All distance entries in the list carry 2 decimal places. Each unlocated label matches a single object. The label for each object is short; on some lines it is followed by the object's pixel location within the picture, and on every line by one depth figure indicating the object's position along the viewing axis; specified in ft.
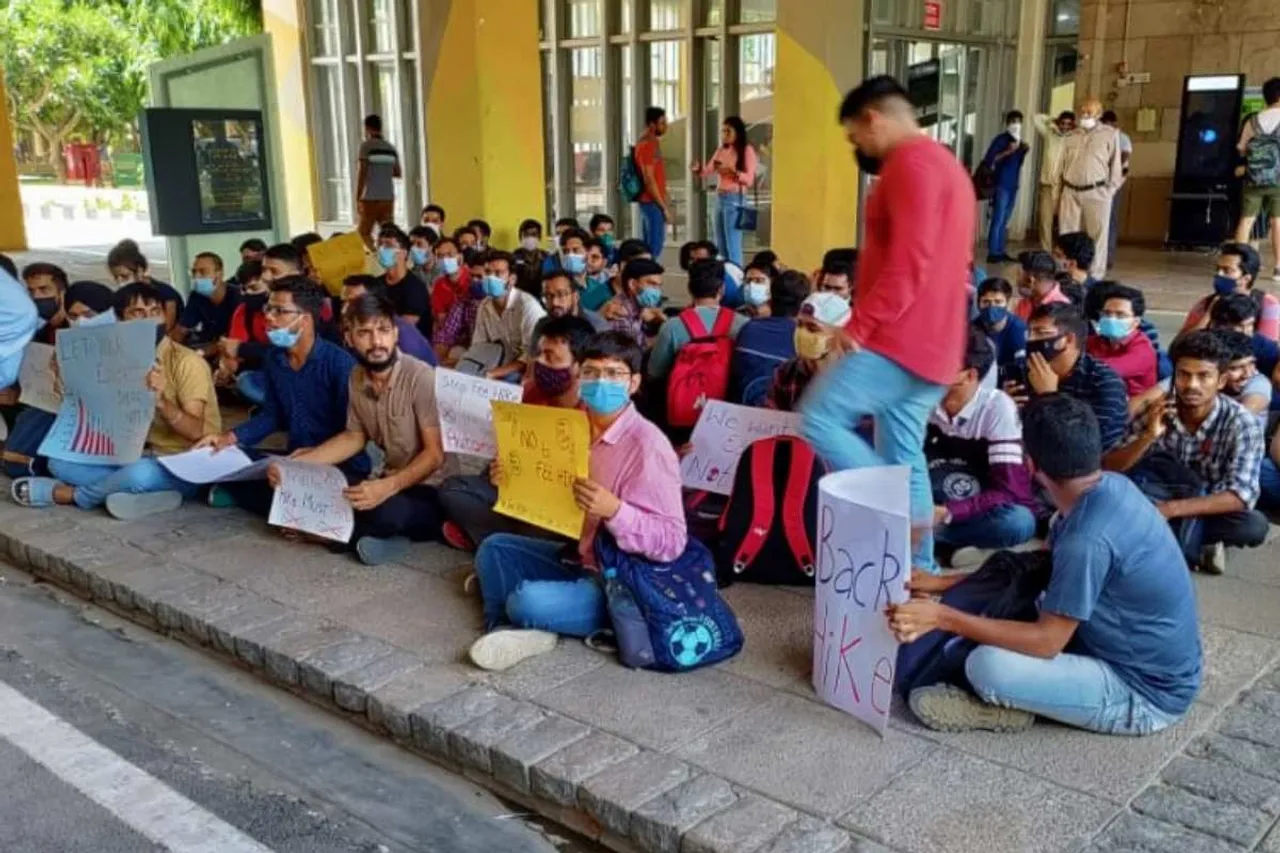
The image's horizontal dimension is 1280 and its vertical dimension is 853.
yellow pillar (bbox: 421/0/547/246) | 36.24
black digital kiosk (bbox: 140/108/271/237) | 32.14
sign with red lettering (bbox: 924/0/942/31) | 45.55
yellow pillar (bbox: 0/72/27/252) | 60.49
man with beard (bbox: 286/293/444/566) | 16.03
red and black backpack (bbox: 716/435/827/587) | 14.57
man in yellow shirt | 18.49
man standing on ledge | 12.17
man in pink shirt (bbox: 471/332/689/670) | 12.55
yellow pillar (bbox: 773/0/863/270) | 35.17
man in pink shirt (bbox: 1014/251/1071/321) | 21.21
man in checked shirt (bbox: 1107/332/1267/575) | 14.80
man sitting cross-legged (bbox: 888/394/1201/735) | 10.11
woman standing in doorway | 37.09
